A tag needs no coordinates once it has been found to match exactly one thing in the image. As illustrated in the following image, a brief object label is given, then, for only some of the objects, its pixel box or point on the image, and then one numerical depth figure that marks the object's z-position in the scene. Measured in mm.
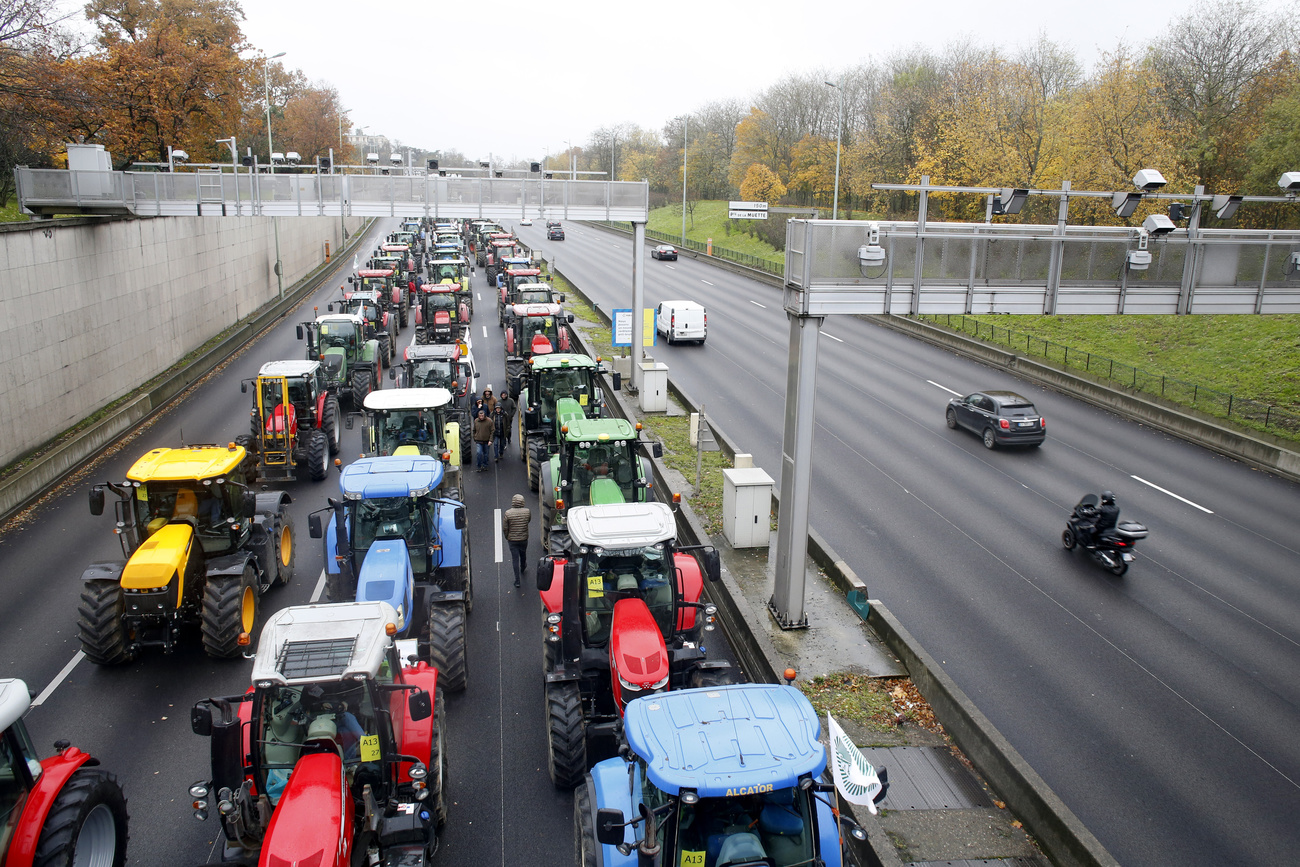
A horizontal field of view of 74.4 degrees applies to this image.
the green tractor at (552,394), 18500
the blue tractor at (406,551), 10445
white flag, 5527
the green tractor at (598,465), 13438
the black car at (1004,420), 22234
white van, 34625
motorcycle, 15320
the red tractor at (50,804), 6125
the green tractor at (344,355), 23234
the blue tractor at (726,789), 5539
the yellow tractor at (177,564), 10828
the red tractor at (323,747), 6617
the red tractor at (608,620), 8891
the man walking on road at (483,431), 19266
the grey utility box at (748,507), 15211
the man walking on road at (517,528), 13789
